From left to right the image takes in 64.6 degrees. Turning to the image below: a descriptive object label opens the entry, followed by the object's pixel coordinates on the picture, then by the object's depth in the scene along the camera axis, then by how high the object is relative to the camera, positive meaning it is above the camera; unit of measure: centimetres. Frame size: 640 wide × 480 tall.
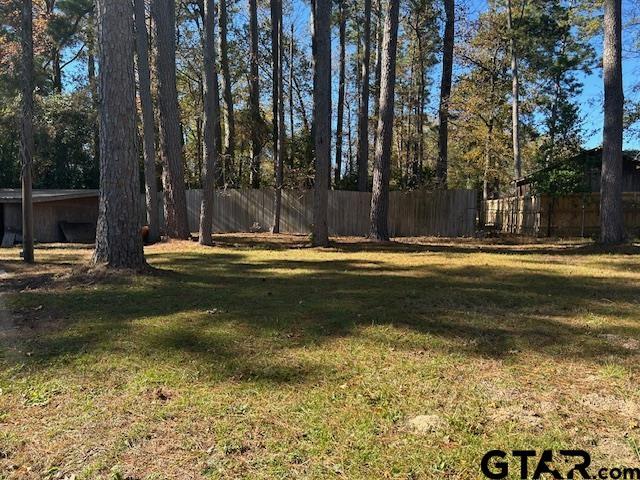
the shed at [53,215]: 1827 +17
